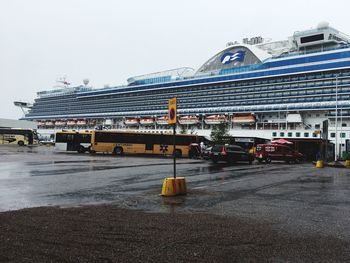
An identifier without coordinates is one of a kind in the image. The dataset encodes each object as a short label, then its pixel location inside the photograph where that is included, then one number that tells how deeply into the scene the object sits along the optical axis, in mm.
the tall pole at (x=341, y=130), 48075
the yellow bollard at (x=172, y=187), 9289
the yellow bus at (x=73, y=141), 40469
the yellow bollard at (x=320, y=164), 24047
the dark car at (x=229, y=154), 26641
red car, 30828
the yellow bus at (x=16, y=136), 56438
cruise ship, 56875
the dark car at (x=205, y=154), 31194
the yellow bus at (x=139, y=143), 36875
